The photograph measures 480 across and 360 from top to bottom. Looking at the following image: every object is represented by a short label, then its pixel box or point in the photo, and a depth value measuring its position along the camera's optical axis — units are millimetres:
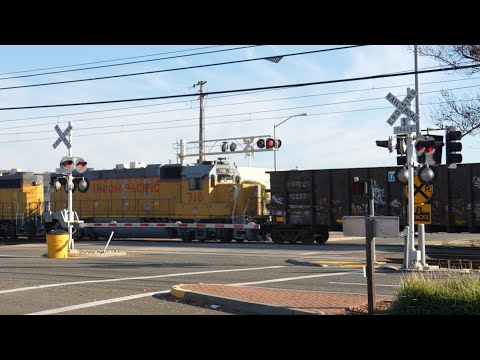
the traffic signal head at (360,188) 18609
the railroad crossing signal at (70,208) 24828
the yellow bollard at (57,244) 23672
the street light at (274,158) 50194
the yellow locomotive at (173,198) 33062
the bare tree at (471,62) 24859
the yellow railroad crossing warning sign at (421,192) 19391
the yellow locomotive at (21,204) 38969
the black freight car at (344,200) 27203
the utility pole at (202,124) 52750
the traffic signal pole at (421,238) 18578
